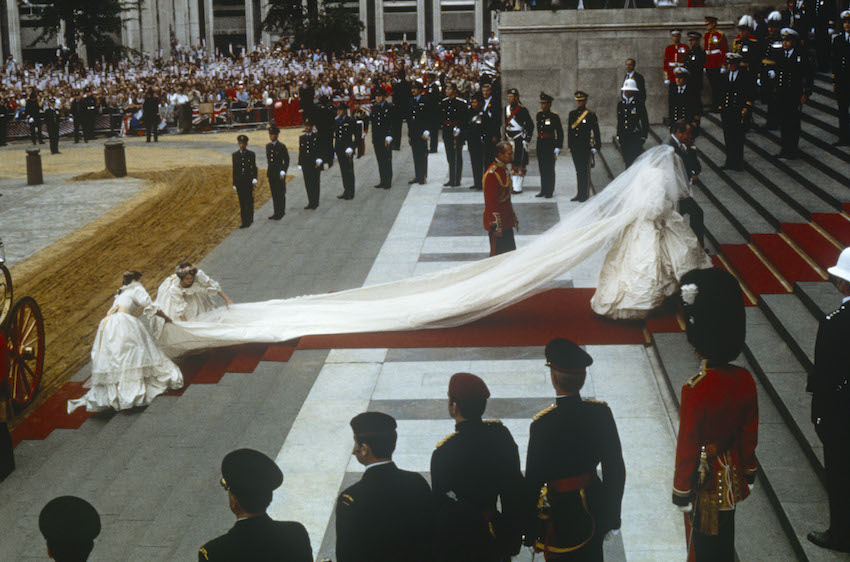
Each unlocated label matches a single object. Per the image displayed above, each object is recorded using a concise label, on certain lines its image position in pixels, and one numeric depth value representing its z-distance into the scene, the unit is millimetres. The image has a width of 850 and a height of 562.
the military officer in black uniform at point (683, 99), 18328
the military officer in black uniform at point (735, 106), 15391
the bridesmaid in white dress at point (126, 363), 10156
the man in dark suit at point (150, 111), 33375
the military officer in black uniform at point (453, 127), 20312
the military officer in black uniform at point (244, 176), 18156
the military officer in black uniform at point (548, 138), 18438
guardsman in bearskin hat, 5203
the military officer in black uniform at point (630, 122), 18219
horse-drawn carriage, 10203
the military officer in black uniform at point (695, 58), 19234
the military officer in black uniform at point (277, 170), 18734
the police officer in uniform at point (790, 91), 14922
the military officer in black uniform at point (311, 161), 19312
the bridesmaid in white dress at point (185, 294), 11344
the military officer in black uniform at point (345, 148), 20078
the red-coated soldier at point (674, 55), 20438
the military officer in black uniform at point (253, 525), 3992
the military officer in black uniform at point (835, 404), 5527
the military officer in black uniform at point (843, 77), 14891
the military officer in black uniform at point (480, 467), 4797
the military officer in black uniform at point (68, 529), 3752
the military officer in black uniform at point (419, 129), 20969
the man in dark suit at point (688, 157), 11523
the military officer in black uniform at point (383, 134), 20906
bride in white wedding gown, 10703
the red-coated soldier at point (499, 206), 12422
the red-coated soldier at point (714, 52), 20672
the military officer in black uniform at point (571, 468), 5105
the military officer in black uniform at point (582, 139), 18125
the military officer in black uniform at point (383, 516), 4277
